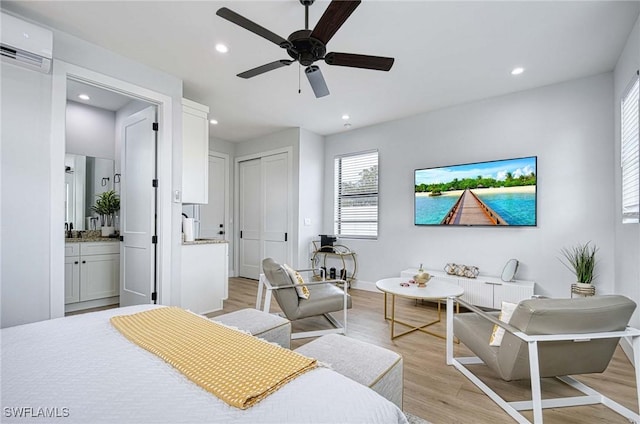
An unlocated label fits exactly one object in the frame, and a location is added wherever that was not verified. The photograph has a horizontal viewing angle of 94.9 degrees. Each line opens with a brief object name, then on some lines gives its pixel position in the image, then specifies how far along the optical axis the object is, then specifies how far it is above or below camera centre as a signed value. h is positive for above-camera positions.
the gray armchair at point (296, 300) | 2.86 -0.90
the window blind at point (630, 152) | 2.39 +0.53
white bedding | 0.85 -0.59
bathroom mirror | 4.05 +0.38
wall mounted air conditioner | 2.12 +1.25
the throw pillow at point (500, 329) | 2.01 -0.82
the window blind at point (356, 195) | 5.10 +0.30
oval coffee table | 2.81 -0.80
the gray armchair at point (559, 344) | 1.61 -0.76
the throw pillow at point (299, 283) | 2.92 -0.71
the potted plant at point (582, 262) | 3.15 -0.54
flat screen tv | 3.60 +0.25
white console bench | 3.38 -0.92
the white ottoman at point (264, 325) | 2.06 -0.82
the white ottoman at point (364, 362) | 1.44 -0.79
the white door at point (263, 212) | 5.42 -0.01
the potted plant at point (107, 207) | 4.24 +0.05
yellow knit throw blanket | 0.97 -0.59
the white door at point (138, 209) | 3.31 +0.02
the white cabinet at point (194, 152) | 3.54 +0.73
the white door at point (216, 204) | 5.82 +0.15
